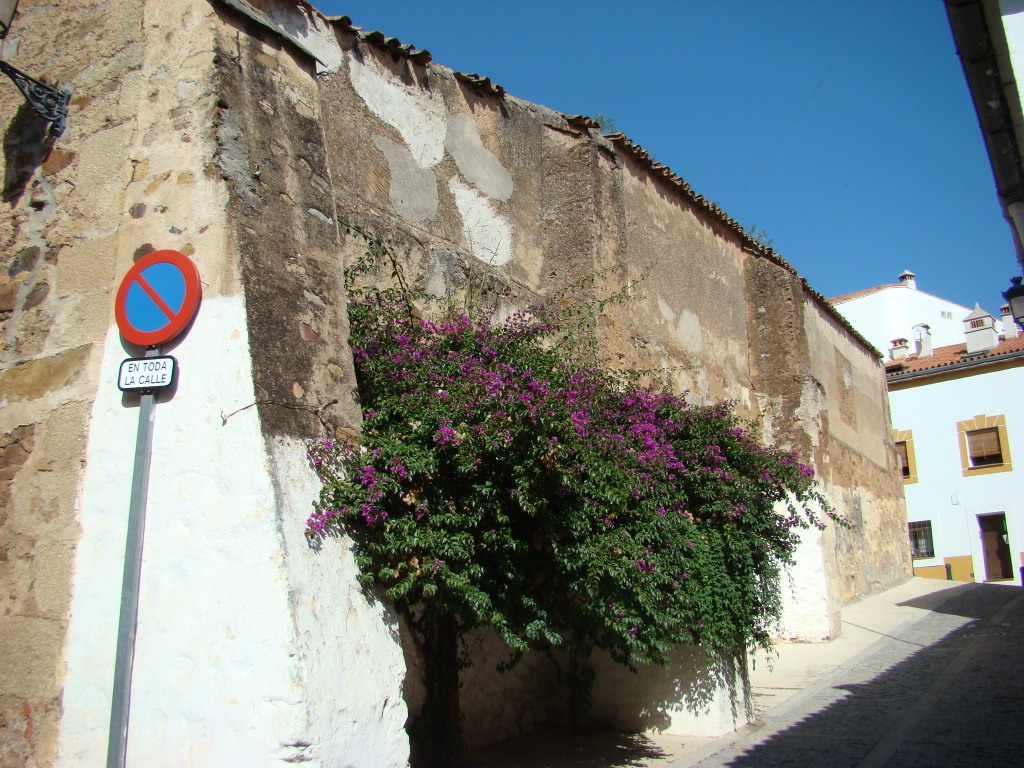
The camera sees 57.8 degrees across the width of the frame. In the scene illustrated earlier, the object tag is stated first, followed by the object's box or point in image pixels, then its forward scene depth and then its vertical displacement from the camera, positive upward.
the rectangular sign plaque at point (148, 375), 4.38 +0.93
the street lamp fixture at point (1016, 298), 7.54 +2.15
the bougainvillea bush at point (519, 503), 4.71 +0.38
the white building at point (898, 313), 35.53 +9.76
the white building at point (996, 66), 5.30 +2.90
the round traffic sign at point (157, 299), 4.44 +1.32
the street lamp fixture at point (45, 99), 5.27 +2.67
